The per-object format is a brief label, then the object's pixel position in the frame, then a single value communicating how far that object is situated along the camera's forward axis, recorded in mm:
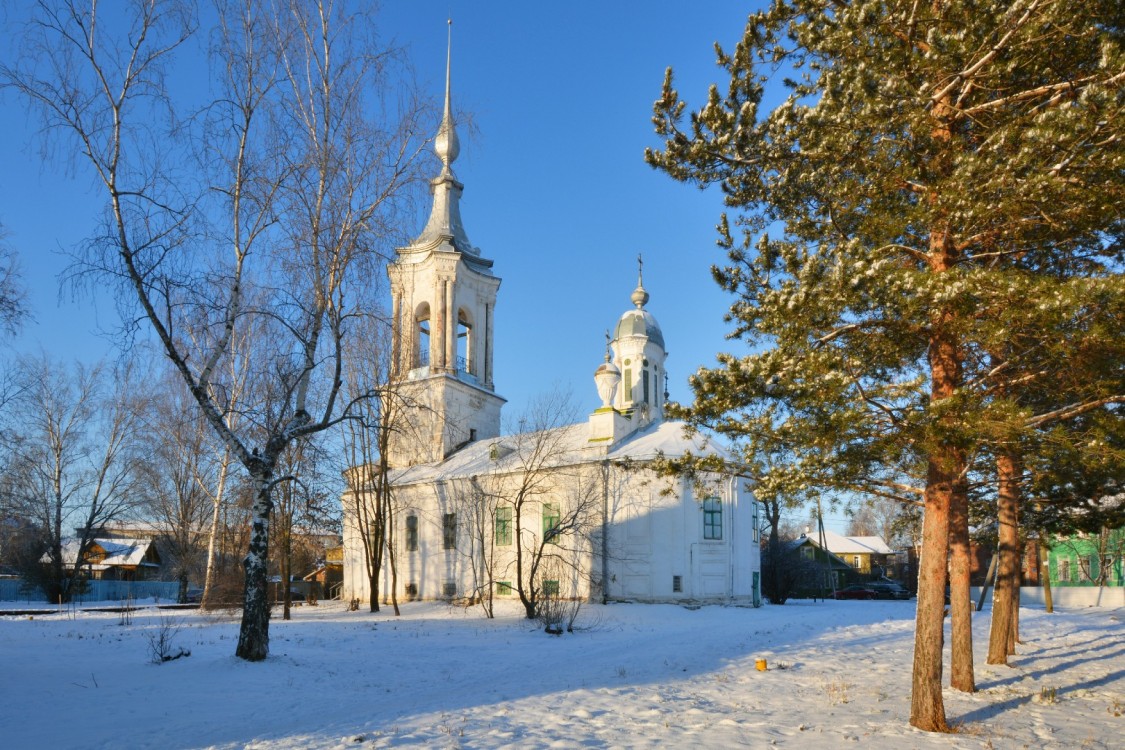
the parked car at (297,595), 42138
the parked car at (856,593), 48438
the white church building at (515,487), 30797
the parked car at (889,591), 47931
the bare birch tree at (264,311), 12797
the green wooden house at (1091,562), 42938
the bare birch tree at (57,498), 35000
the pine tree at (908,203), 7855
